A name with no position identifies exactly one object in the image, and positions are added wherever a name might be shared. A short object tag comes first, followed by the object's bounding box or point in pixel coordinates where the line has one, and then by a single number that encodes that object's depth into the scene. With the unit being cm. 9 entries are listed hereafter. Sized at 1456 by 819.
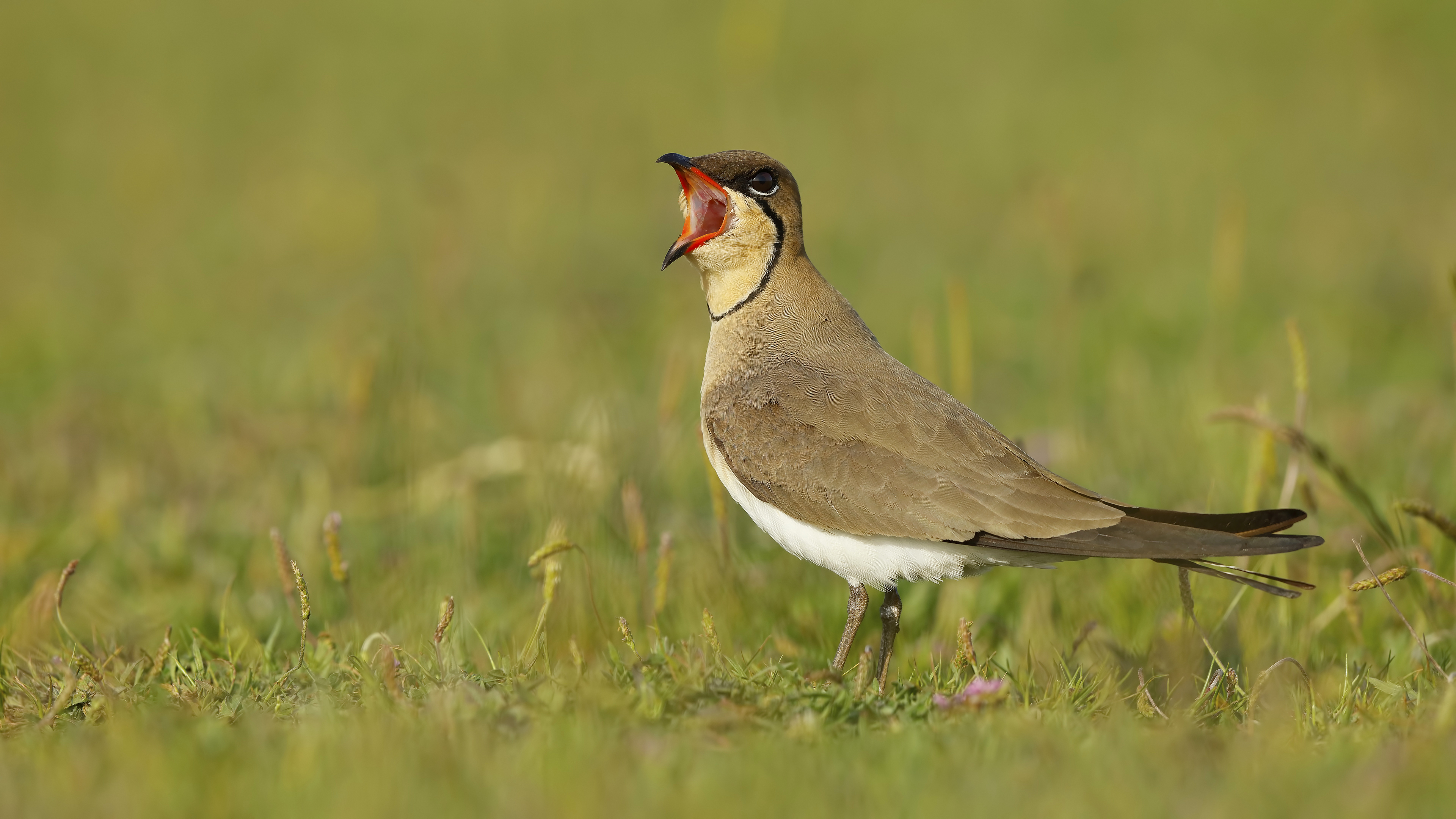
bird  796
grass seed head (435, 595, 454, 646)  788
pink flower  722
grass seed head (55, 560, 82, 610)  815
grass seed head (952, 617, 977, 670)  791
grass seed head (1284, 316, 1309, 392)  922
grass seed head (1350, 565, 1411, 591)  779
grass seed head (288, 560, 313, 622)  795
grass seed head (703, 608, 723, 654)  785
